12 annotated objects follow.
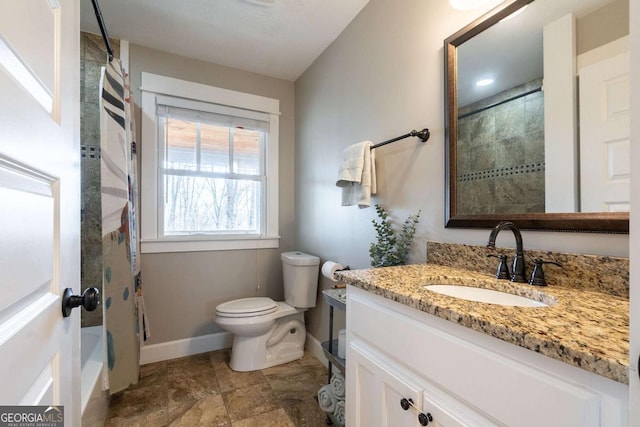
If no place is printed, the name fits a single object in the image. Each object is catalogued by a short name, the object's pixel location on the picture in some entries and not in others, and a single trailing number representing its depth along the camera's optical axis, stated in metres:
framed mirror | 0.81
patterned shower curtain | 1.48
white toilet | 2.02
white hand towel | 1.60
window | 2.22
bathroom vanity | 0.48
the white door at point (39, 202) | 0.45
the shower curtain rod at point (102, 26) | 1.34
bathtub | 1.21
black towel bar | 1.35
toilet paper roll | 1.85
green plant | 1.43
